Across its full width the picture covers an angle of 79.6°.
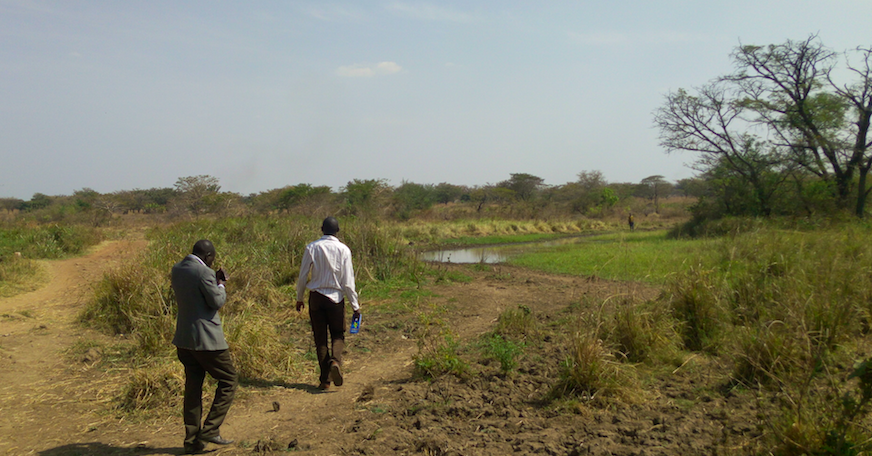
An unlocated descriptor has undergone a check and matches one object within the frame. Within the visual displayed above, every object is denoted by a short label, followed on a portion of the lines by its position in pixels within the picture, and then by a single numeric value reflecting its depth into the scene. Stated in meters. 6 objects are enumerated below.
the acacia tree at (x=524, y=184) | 57.31
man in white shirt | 5.39
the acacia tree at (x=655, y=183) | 72.72
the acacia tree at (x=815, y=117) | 21.66
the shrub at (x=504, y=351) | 5.35
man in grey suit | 4.08
